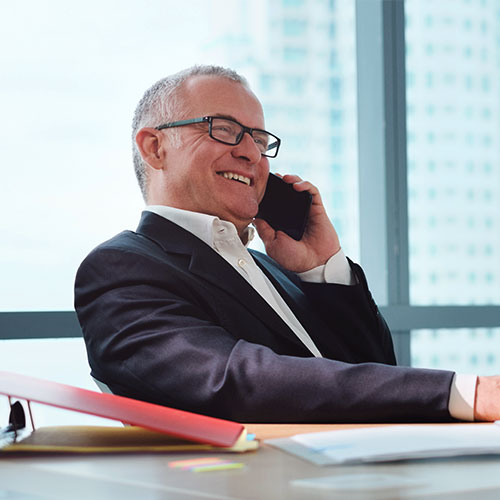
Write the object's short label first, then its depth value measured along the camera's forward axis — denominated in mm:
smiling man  1038
